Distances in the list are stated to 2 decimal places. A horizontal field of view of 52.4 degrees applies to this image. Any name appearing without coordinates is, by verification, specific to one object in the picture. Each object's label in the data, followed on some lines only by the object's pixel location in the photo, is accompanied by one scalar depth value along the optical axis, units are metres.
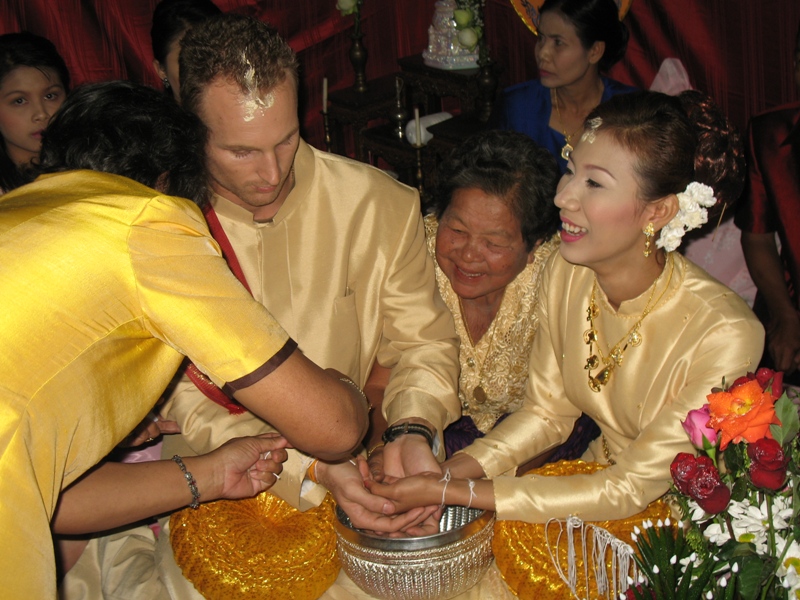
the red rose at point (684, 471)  1.33
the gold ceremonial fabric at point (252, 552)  2.11
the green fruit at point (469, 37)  4.84
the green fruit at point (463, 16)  4.80
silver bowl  1.93
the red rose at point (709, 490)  1.30
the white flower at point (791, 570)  1.32
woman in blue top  4.06
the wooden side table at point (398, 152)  4.91
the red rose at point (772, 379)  1.39
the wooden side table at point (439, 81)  4.86
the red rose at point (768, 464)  1.27
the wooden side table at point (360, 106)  5.27
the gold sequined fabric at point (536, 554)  1.99
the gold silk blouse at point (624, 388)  2.11
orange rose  1.31
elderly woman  2.59
